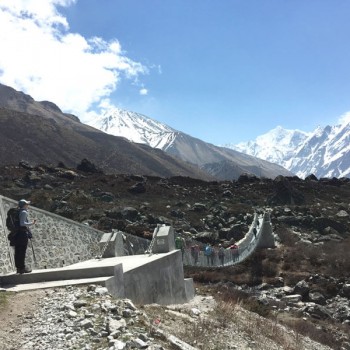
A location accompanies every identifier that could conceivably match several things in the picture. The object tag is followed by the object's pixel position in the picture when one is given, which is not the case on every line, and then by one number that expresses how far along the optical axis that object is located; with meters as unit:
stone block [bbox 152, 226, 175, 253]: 14.82
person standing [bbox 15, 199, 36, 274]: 10.16
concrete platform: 9.50
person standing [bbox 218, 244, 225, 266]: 25.72
